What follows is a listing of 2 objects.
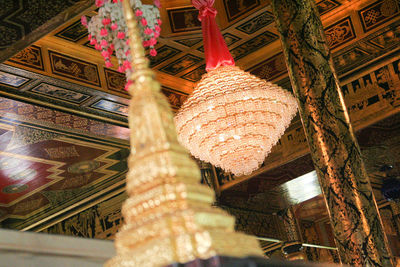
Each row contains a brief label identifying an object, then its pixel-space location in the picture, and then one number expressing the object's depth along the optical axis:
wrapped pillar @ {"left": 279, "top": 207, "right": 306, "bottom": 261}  12.03
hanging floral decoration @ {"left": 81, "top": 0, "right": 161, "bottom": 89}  5.08
